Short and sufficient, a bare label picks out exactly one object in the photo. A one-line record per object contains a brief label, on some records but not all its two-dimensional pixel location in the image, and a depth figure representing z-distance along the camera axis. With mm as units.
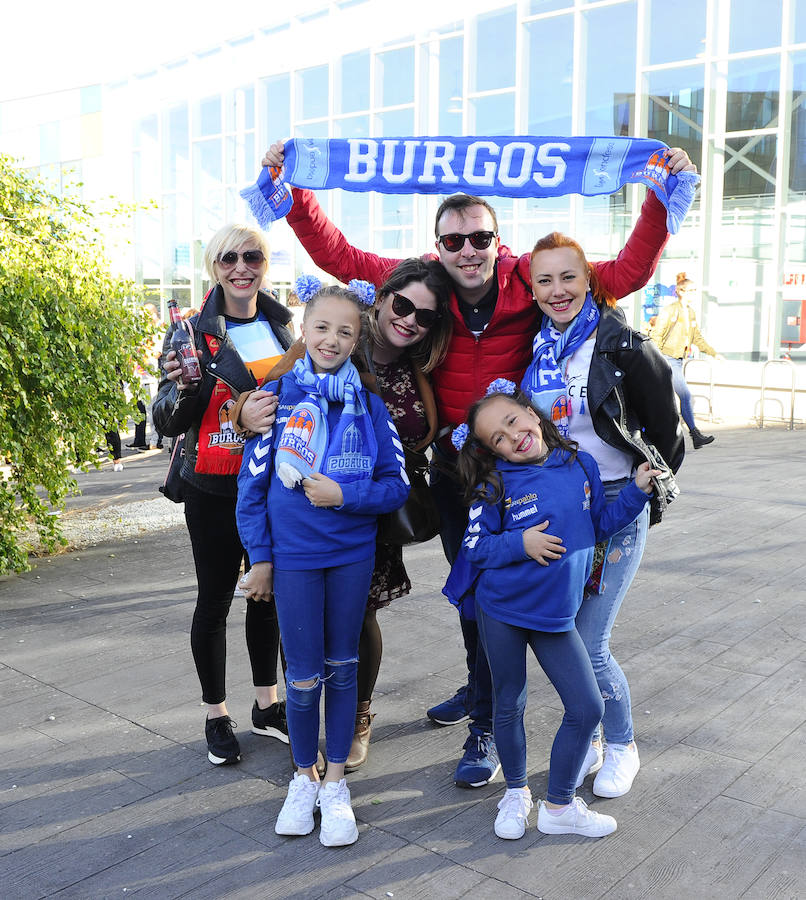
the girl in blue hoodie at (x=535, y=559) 3057
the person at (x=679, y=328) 12977
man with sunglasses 3359
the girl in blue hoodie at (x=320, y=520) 3150
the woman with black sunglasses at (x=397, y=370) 3330
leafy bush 5945
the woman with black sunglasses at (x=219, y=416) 3529
